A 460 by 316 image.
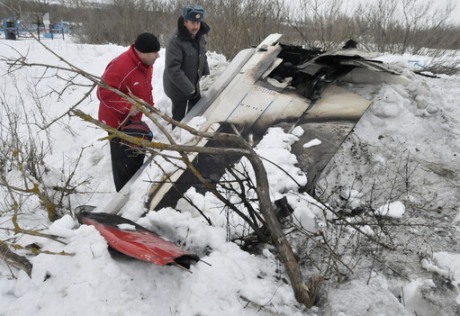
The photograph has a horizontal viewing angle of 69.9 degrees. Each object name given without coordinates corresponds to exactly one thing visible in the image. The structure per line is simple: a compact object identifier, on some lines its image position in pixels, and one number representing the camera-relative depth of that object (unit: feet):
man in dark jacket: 12.16
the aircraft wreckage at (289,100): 10.16
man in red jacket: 9.75
